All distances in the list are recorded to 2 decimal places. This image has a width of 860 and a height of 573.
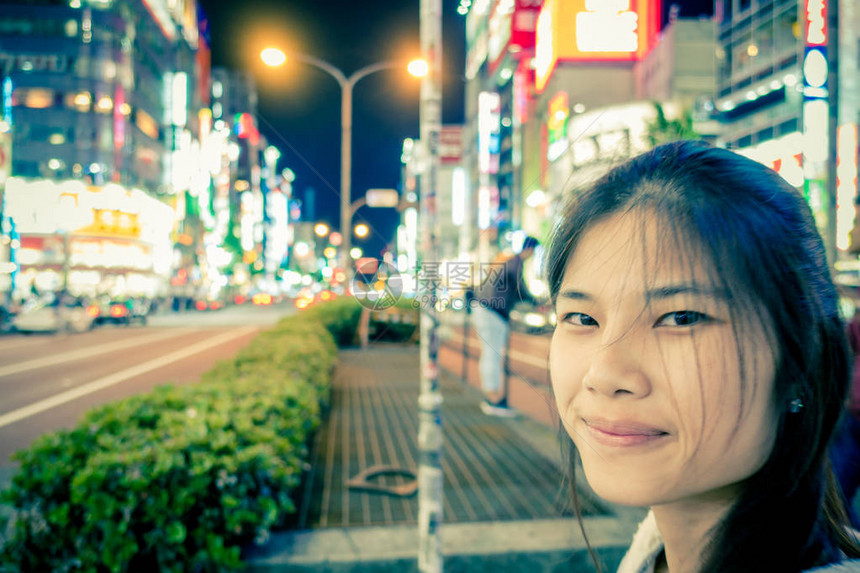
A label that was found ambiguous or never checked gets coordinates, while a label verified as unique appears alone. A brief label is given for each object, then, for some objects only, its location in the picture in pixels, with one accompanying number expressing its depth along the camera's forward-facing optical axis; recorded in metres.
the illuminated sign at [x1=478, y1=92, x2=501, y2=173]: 49.72
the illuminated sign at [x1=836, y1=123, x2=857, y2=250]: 15.79
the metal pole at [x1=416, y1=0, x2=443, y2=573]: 2.78
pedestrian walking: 6.06
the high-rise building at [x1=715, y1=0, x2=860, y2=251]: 10.30
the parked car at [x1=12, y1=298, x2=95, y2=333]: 19.95
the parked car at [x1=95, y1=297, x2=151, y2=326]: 25.97
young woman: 0.70
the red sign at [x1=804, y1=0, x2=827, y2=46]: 9.95
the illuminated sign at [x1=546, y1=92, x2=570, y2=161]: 29.35
